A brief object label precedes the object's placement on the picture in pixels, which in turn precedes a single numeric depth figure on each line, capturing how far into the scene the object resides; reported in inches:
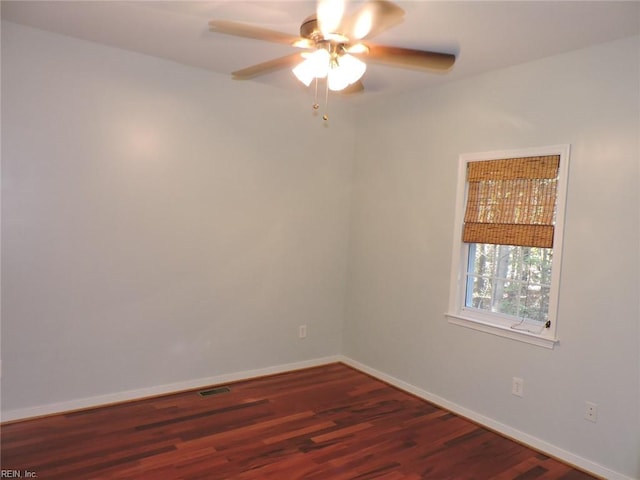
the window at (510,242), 114.1
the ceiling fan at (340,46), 73.3
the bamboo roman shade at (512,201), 115.2
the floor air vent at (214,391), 139.4
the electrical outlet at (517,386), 119.3
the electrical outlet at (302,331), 167.8
